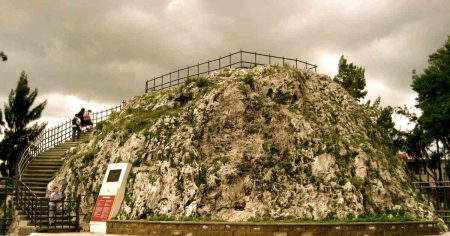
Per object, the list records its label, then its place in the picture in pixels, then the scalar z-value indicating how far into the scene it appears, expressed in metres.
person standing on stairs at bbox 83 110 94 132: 36.94
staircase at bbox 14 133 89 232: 24.39
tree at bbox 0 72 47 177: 38.44
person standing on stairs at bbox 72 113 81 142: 35.41
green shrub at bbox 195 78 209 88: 31.02
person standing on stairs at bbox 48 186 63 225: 24.31
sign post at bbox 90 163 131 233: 24.51
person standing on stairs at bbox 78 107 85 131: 36.53
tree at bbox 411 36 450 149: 39.34
